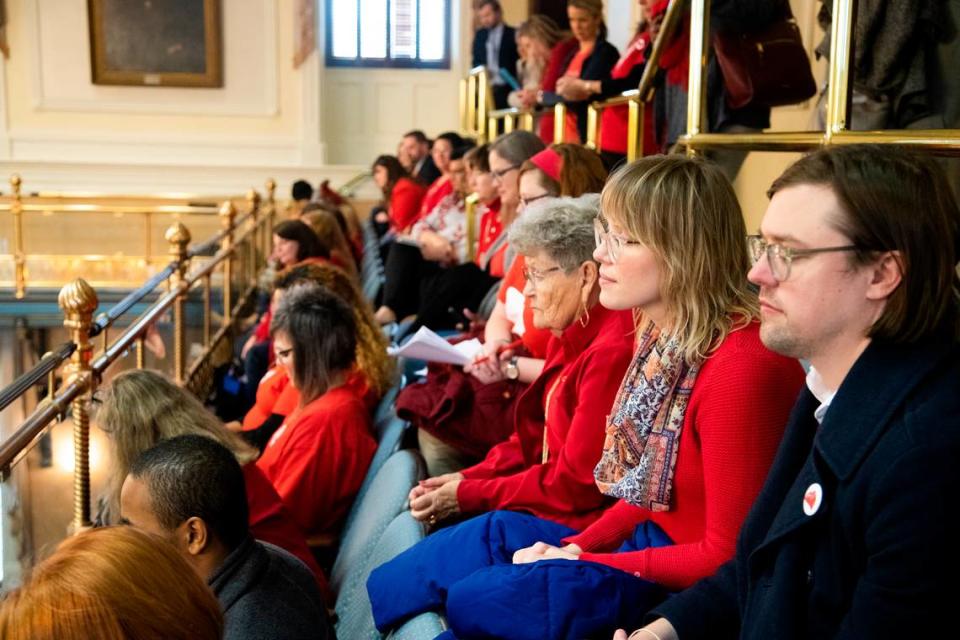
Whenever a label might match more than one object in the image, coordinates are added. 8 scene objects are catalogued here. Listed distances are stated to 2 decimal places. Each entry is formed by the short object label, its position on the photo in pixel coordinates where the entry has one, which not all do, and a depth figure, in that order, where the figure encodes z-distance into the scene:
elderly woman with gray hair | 1.88
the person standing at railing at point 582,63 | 4.64
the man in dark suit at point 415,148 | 8.91
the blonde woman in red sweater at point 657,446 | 1.60
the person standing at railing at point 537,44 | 6.02
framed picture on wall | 11.31
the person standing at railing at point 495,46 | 8.53
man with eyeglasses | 1.09
